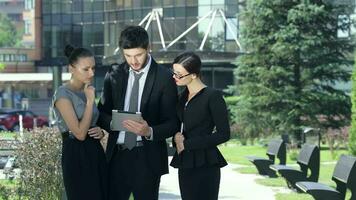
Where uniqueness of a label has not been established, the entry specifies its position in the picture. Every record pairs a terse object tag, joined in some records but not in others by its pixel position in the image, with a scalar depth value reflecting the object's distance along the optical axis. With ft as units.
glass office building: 191.11
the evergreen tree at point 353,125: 45.29
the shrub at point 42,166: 29.14
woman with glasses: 17.24
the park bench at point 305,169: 40.86
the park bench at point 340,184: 29.91
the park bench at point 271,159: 51.57
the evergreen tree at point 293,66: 90.99
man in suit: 16.69
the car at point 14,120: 146.61
